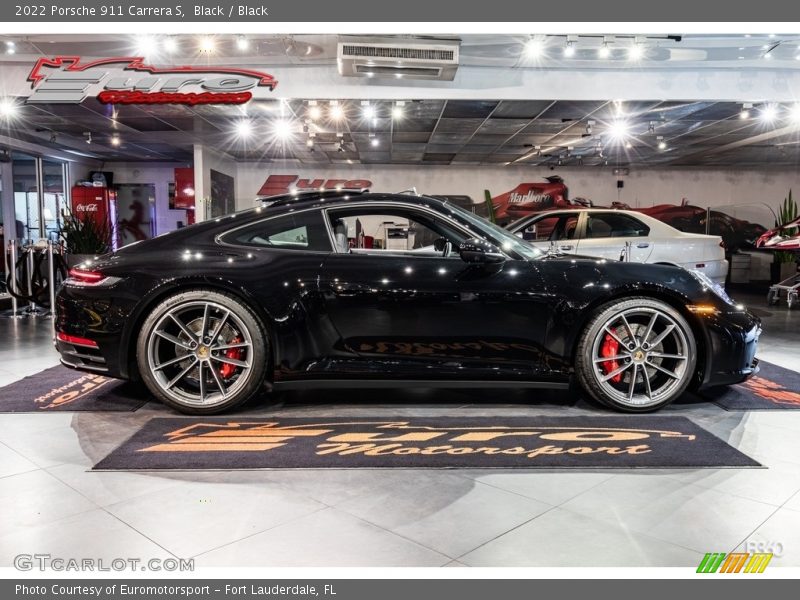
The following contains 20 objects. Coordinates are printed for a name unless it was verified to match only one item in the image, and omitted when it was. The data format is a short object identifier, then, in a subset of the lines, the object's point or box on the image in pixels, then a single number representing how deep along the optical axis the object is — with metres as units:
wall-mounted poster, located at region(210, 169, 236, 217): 12.53
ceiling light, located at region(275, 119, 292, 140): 9.44
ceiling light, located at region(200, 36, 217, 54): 6.65
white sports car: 7.34
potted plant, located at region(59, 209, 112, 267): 7.95
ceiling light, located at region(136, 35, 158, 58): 6.66
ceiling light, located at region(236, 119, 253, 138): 9.50
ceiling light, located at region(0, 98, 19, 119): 8.12
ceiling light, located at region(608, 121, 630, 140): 9.51
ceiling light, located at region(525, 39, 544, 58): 6.80
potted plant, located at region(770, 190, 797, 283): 12.85
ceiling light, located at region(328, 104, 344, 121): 8.42
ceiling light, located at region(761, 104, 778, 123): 8.32
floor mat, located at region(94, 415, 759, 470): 2.61
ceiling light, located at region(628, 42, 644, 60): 6.95
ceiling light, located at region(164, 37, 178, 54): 6.62
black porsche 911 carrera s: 3.21
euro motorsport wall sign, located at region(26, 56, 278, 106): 7.35
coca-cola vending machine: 14.39
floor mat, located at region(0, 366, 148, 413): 3.44
